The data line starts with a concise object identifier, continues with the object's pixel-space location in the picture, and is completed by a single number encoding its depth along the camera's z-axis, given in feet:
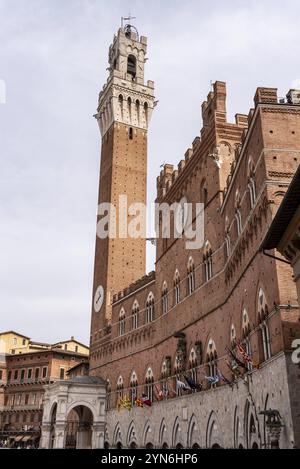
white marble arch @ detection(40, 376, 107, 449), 112.80
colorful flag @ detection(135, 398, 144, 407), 94.94
